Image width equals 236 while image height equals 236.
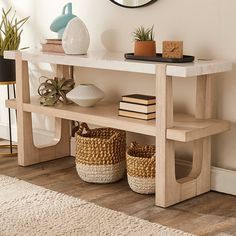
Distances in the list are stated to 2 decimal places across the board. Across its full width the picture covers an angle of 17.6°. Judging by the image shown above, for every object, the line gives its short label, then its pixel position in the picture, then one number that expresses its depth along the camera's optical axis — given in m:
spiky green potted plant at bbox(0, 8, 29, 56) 5.01
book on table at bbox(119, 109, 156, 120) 3.88
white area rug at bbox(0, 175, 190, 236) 3.33
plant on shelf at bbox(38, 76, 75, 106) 4.54
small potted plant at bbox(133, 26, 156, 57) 3.91
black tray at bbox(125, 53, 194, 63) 3.67
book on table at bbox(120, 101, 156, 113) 3.87
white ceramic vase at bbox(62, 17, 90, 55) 4.28
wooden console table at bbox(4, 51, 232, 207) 3.61
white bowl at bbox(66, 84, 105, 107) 4.33
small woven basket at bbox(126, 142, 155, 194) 3.92
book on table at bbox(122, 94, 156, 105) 3.88
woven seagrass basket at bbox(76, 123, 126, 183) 4.17
